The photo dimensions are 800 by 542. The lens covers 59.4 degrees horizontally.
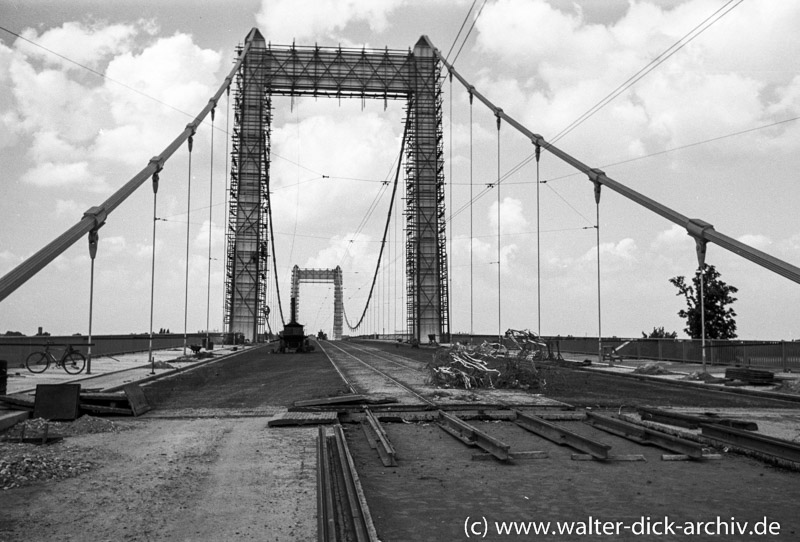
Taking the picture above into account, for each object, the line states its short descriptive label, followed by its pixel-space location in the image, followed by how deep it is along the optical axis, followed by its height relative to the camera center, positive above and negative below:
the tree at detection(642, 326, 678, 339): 44.33 -0.30
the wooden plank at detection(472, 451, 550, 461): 8.91 -1.63
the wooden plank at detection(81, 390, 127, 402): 13.70 -1.43
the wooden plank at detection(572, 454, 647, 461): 8.84 -1.62
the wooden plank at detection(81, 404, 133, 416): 12.98 -1.60
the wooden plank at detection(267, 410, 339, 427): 12.14 -1.64
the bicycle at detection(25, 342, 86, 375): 24.34 -1.28
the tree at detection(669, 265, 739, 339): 37.53 +1.28
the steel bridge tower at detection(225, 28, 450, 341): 66.62 +17.40
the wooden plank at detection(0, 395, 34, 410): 12.80 -1.43
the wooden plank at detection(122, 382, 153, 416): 13.80 -1.51
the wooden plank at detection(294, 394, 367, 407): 14.54 -1.55
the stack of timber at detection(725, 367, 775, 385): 21.67 -1.43
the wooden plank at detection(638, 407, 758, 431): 11.50 -1.55
